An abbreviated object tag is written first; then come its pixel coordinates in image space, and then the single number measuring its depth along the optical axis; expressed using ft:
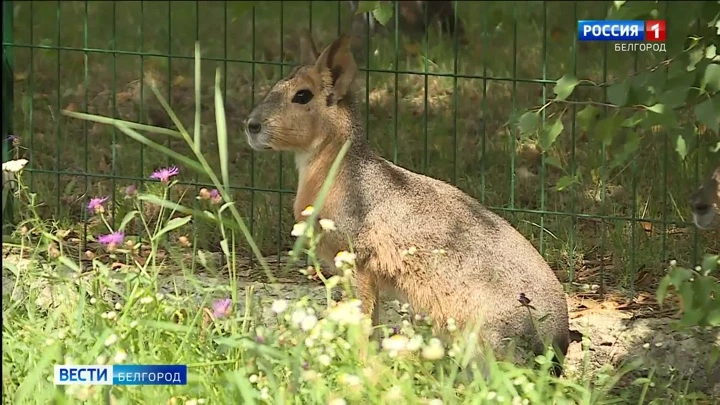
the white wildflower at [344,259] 24.59
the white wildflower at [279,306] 22.90
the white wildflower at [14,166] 28.06
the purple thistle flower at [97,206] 28.48
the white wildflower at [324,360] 23.11
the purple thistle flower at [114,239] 26.84
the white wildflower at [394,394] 21.98
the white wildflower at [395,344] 22.07
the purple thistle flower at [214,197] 27.37
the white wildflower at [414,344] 22.29
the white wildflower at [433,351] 21.63
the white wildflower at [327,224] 25.31
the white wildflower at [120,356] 24.02
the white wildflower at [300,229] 23.77
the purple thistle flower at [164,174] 28.35
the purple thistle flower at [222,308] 25.76
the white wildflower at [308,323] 22.97
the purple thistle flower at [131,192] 28.90
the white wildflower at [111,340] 24.23
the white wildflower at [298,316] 23.20
